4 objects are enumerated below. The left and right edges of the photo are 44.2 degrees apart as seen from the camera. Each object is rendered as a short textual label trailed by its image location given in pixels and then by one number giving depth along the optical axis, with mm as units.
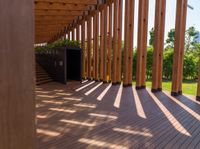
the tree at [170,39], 27478
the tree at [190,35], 28141
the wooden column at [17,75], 1146
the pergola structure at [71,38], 1179
